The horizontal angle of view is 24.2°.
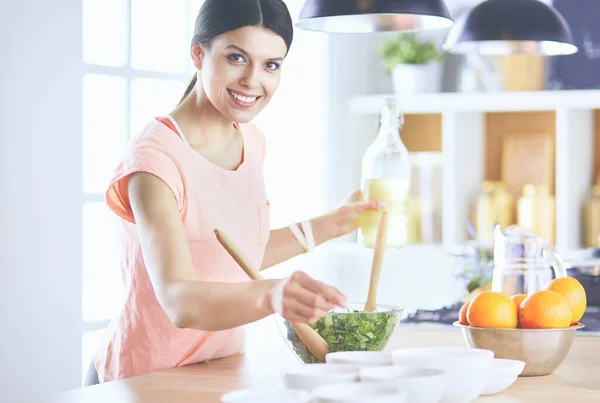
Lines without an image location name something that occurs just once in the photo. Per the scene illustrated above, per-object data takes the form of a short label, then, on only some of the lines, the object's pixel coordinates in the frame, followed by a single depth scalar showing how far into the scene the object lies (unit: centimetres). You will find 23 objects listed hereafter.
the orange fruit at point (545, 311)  220
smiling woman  228
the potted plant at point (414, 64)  497
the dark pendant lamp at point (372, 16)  248
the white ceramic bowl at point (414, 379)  183
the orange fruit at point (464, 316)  228
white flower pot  497
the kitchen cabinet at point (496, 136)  467
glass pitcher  244
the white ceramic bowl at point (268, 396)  179
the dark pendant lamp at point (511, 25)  299
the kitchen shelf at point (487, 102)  462
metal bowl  220
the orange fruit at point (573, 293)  229
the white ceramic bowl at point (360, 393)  174
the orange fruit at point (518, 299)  227
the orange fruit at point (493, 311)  222
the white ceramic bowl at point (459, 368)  193
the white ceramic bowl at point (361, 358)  201
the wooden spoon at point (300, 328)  210
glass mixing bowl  220
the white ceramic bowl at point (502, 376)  205
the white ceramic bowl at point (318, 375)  189
